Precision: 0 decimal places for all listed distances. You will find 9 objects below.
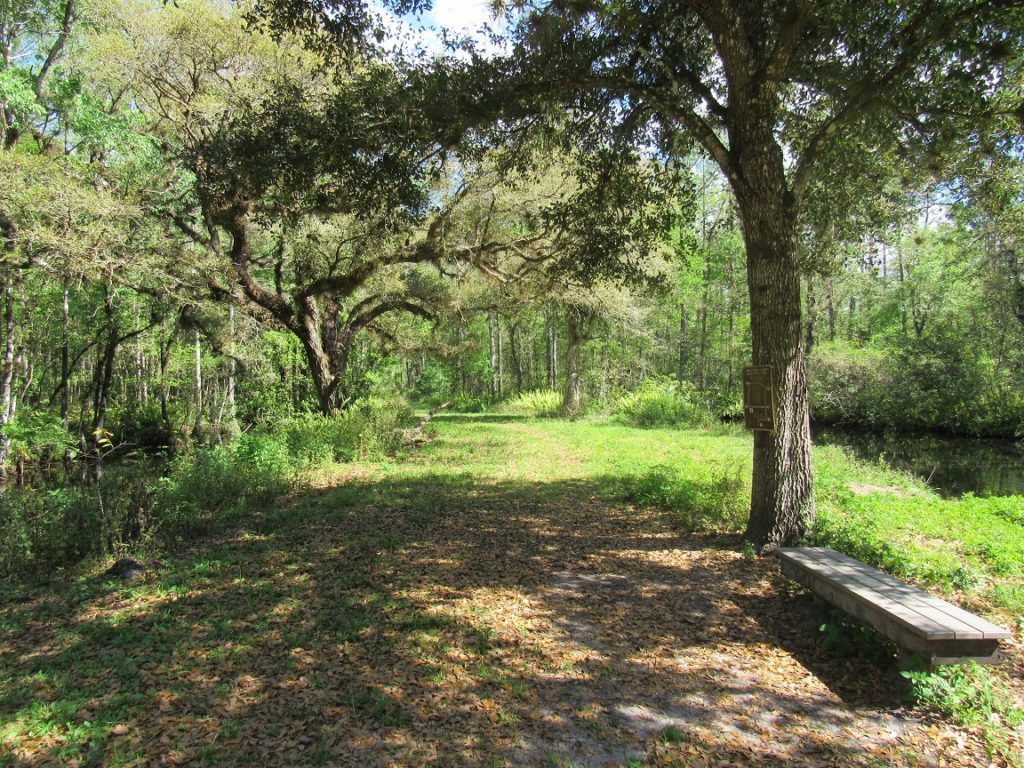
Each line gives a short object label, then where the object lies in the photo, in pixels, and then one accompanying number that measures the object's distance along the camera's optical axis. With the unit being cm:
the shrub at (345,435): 1060
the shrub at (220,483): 673
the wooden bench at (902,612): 302
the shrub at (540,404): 2189
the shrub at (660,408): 1822
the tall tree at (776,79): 500
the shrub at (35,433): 1064
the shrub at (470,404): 2900
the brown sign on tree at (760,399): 527
